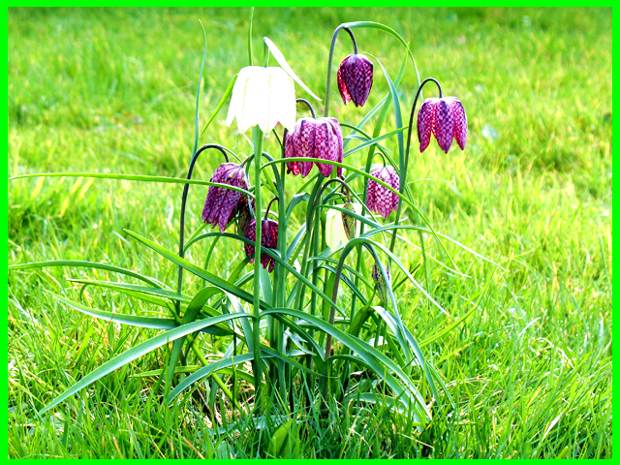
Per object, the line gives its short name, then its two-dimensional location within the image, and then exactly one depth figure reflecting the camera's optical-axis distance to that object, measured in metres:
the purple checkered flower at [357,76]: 1.49
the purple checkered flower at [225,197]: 1.47
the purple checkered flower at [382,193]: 1.50
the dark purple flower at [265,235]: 1.50
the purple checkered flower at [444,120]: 1.48
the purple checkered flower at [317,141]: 1.43
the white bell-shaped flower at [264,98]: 1.40
